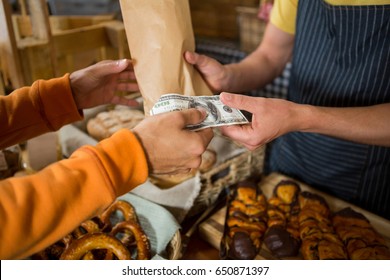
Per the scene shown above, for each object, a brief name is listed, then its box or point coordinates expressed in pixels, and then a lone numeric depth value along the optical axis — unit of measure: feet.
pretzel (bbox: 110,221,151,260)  2.69
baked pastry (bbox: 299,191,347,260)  2.83
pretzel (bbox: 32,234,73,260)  2.42
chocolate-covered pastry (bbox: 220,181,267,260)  2.93
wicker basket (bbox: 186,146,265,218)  3.43
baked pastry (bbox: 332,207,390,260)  2.77
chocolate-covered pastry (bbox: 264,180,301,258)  2.97
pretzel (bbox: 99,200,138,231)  2.97
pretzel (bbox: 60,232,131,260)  2.54
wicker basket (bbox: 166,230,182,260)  2.72
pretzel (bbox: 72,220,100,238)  2.78
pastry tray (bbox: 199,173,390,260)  3.10
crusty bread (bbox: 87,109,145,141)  3.85
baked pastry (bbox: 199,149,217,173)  3.60
